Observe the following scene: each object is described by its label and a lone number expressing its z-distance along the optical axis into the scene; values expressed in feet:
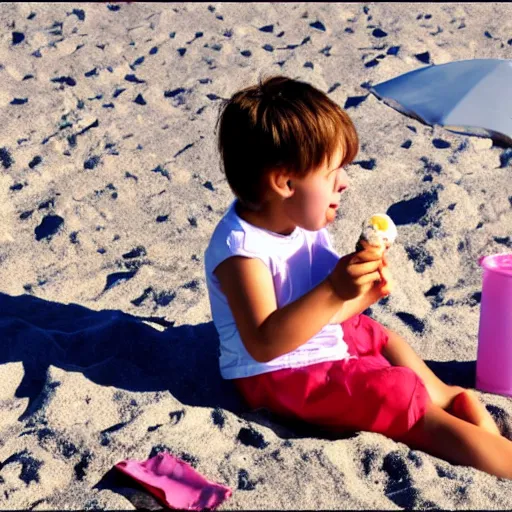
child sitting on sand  7.06
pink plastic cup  8.54
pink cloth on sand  6.75
